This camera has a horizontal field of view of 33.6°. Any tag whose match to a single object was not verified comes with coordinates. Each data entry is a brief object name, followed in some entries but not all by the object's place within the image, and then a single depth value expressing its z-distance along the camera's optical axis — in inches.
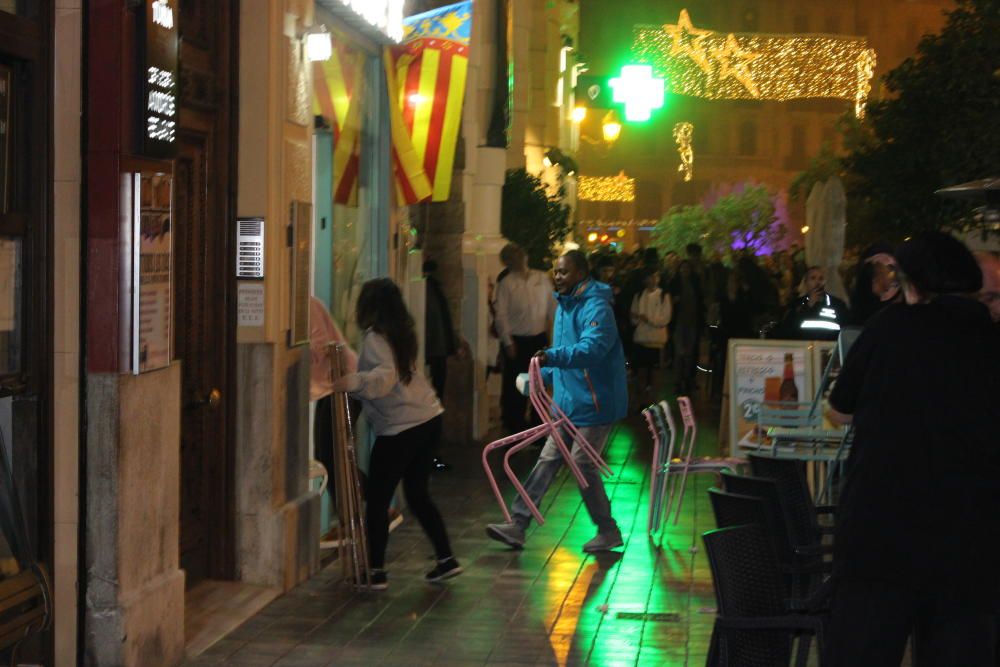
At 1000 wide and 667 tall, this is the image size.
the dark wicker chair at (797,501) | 271.7
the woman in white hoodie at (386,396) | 359.9
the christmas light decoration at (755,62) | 1338.6
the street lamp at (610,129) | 1653.5
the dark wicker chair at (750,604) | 203.3
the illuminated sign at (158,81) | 267.3
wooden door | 338.0
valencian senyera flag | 480.4
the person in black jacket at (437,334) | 571.2
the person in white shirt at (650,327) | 856.9
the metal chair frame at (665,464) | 434.6
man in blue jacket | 411.8
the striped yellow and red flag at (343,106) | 434.0
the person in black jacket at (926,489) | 185.9
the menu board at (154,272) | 272.5
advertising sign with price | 479.8
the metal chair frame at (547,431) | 410.3
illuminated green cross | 1053.8
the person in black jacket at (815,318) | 517.7
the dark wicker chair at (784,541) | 252.1
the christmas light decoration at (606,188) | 2650.1
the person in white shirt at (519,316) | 632.4
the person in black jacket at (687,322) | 876.0
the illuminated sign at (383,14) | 435.5
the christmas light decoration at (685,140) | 3171.8
